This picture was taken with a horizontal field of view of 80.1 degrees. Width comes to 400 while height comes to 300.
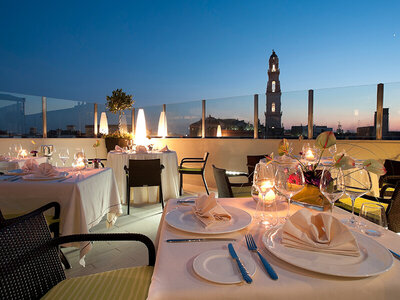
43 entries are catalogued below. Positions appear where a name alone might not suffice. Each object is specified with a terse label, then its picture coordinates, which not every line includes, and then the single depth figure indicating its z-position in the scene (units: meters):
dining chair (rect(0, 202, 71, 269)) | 1.96
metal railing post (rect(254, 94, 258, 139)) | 5.82
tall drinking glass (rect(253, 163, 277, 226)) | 1.07
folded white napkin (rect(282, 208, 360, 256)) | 0.70
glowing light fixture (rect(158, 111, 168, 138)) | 7.01
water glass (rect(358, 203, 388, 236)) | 0.94
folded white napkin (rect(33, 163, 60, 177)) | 2.24
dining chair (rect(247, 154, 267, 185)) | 4.50
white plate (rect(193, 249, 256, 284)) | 0.60
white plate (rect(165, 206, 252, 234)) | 0.90
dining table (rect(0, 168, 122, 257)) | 2.08
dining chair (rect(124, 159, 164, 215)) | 3.97
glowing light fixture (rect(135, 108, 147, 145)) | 6.33
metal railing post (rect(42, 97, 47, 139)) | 6.63
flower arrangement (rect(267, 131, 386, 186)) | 0.98
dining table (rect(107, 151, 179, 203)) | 4.47
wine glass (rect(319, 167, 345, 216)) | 0.96
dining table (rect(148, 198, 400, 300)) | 0.56
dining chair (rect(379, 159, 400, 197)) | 3.72
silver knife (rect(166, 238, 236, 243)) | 0.83
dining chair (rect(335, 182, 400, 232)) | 1.75
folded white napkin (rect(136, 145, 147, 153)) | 4.80
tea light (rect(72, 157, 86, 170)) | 2.73
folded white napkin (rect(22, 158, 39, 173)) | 2.44
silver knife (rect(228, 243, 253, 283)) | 0.59
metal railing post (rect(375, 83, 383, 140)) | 4.52
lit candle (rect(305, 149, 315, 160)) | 3.42
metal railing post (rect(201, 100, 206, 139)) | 6.60
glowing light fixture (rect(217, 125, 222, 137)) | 6.37
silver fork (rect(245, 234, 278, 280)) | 0.61
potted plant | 6.73
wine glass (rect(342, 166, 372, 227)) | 0.99
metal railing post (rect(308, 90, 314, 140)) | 5.16
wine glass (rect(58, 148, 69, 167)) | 2.97
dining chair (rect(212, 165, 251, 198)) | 2.40
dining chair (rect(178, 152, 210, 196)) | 5.13
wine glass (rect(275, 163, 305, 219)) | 0.97
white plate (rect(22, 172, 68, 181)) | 2.16
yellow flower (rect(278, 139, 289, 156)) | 1.54
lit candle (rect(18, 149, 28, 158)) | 4.06
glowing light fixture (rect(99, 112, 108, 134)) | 7.53
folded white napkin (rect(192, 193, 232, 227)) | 0.98
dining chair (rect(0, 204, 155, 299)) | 0.93
